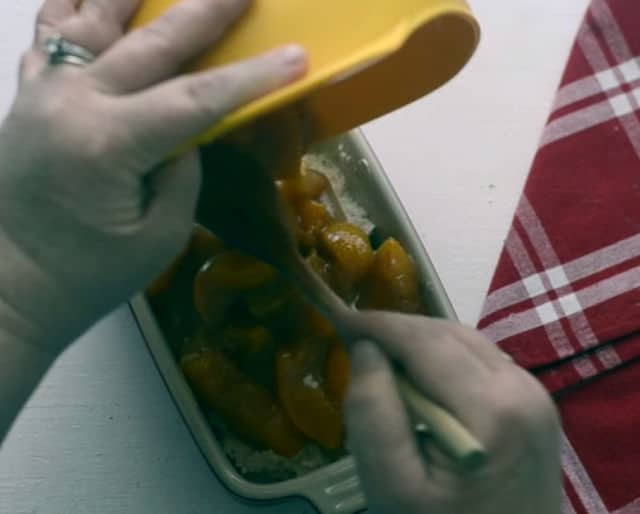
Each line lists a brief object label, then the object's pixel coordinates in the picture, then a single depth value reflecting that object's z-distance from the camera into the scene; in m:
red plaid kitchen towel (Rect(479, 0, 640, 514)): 0.53
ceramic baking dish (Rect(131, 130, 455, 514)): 0.45
